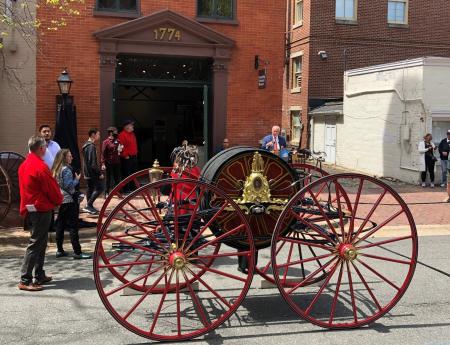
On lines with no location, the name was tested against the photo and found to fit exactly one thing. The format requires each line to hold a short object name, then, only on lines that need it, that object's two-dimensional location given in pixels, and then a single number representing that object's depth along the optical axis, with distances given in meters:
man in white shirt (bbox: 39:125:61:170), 8.49
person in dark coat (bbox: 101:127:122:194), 11.36
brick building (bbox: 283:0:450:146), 24.02
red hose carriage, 4.35
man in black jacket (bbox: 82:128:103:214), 9.68
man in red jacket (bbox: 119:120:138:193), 12.34
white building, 16.58
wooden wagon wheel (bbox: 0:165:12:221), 8.48
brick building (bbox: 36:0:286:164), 12.76
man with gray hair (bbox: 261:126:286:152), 11.19
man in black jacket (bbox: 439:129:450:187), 15.42
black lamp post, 11.83
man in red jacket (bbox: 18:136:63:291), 5.85
